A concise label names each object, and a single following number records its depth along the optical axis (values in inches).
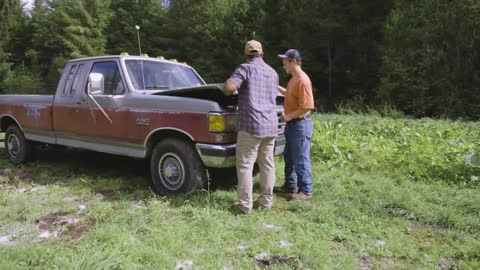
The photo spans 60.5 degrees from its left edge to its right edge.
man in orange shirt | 199.2
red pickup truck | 195.0
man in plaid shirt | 180.5
